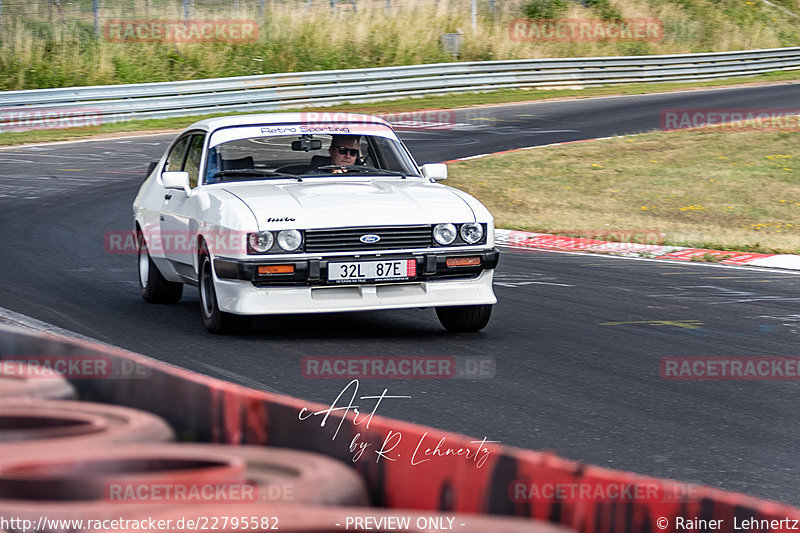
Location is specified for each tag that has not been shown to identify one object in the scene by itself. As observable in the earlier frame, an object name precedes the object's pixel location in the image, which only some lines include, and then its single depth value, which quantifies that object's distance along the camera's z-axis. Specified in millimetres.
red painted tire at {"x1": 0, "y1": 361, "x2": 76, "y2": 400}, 7840
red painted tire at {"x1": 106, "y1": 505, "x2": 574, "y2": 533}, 5355
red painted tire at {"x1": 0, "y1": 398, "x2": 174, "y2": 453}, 6840
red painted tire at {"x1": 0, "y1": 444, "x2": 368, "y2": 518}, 5797
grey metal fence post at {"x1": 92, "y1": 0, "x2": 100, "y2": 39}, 58094
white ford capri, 14609
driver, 17453
